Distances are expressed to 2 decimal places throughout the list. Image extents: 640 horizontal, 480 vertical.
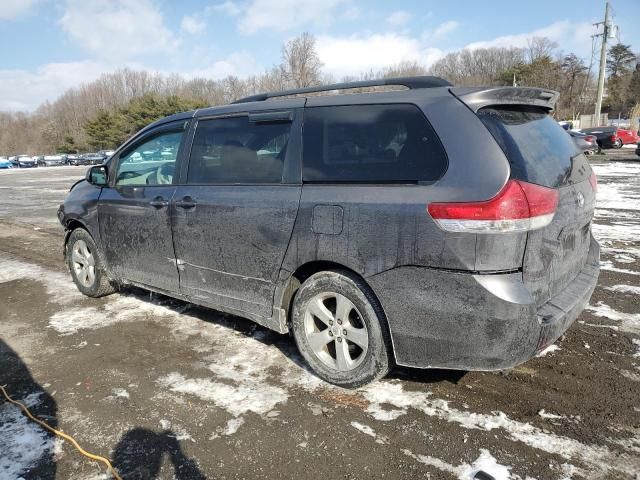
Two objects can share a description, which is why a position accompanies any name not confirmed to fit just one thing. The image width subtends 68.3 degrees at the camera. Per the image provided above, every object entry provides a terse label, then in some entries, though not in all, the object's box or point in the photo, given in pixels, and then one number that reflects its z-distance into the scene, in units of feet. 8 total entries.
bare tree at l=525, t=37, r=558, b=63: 213.93
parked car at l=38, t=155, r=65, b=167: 192.24
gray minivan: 8.34
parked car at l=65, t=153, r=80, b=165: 192.18
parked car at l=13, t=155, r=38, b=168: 183.42
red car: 97.64
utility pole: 119.24
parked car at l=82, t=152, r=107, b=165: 186.80
